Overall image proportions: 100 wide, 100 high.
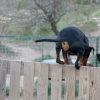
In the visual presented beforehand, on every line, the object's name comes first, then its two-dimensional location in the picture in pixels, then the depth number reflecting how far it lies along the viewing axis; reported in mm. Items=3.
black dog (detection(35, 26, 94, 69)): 5047
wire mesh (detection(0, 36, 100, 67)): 10937
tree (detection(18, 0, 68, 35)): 12305
